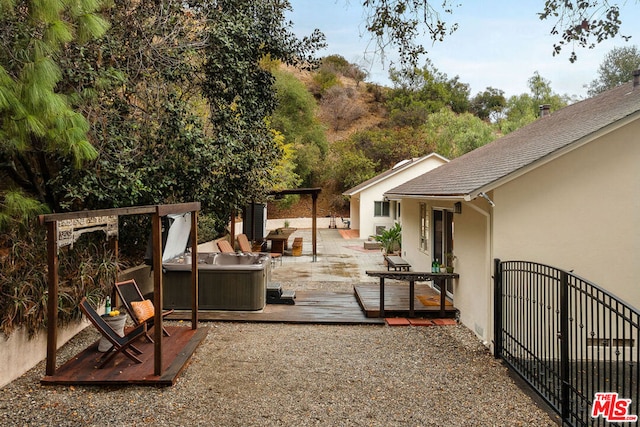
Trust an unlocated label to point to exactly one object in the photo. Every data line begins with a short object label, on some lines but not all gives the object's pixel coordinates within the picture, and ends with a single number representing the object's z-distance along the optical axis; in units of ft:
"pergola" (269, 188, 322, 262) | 54.98
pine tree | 16.17
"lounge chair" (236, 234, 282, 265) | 47.96
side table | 19.62
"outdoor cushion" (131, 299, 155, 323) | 20.66
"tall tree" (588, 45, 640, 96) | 109.81
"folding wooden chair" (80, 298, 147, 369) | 17.33
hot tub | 28.55
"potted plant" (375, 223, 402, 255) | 57.47
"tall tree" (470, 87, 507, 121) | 173.99
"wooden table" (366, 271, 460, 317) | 27.09
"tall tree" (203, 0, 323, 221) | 32.07
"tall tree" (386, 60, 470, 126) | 156.97
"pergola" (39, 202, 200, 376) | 16.51
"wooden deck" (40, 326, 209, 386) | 16.79
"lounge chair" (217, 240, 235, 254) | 41.52
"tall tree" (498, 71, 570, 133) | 133.80
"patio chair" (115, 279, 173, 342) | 20.59
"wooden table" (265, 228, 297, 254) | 57.62
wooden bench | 40.04
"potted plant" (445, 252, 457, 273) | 28.58
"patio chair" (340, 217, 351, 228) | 109.99
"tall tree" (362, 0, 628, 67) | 13.23
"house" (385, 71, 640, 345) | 21.80
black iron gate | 13.96
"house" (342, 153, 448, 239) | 83.71
